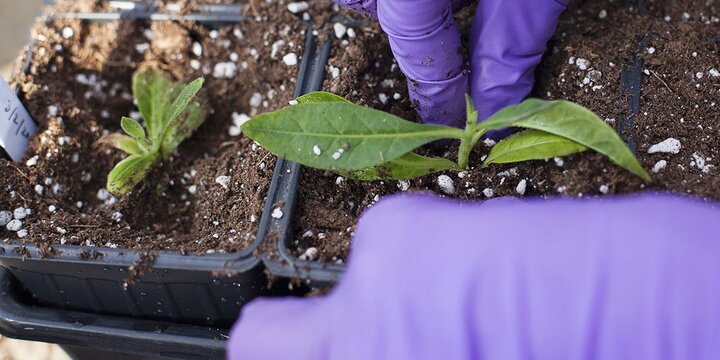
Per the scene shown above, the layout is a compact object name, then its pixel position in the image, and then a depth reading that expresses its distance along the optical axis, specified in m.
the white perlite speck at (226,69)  0.42
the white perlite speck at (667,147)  0.35
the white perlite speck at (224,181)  0.38
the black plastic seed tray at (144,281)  0.34
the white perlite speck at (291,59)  0.40
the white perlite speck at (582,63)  0.37
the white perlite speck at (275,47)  0.40
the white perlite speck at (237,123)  0.41
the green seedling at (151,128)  0.38
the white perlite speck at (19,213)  0.37
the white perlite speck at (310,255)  0.34
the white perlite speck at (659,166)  0.34
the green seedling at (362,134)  0.33
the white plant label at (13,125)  0.38
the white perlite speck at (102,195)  0.40
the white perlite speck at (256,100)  0.41
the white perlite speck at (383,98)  0.38
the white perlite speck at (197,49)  0.42
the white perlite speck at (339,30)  0.39
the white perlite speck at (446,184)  0.35
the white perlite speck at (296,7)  0.41
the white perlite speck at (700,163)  0.34
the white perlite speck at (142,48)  0.43
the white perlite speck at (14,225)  0.37
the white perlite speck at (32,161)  0.39
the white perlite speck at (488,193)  0.35
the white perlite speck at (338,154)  0.34
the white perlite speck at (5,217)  0.37
